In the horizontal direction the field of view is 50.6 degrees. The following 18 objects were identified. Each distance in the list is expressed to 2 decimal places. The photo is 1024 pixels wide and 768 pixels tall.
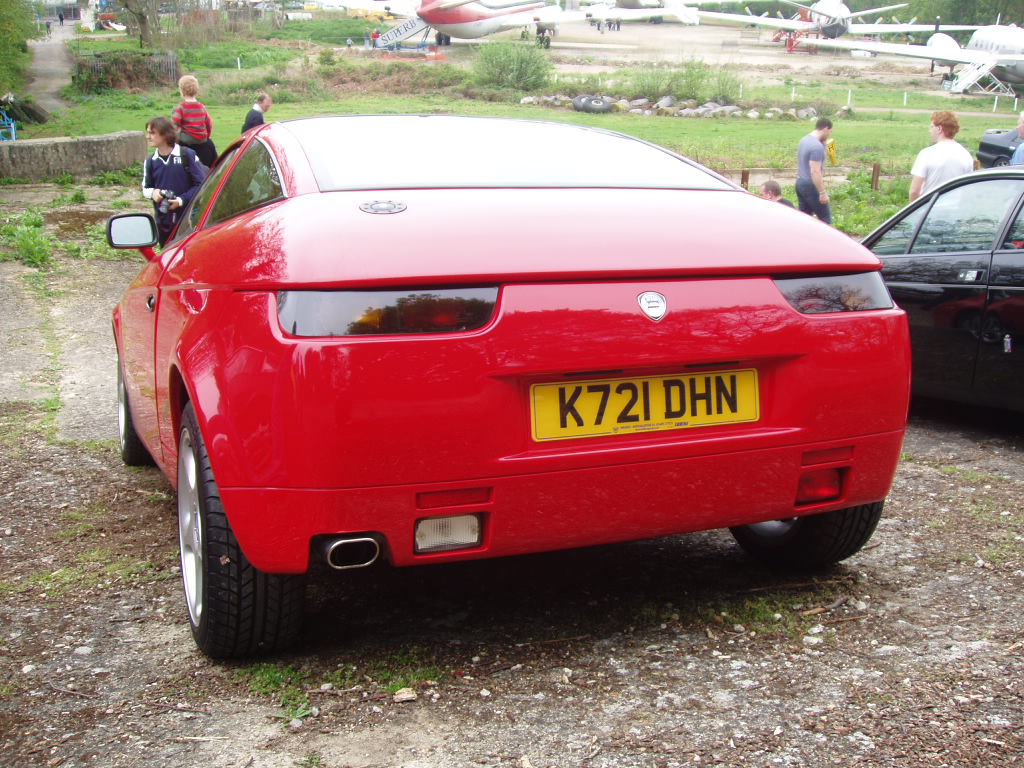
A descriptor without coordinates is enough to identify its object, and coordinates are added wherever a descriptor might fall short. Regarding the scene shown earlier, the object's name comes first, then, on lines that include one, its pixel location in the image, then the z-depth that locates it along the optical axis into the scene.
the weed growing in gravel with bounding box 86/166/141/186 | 18.69
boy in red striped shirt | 12.57
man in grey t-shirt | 13.15
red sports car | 2.44
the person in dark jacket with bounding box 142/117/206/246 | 8.68
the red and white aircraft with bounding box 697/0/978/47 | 93.81
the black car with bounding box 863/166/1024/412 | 5.28
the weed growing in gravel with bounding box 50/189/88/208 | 16.33
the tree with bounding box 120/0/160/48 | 67.12
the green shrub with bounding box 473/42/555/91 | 66.12
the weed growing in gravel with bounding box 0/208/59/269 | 11.84
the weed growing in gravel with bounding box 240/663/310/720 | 2.60
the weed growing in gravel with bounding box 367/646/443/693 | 2.71
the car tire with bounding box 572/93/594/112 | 59.31
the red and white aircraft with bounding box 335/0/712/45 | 90.94
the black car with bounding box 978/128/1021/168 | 14.96
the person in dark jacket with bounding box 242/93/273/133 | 15.84
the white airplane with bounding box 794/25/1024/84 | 66.44
